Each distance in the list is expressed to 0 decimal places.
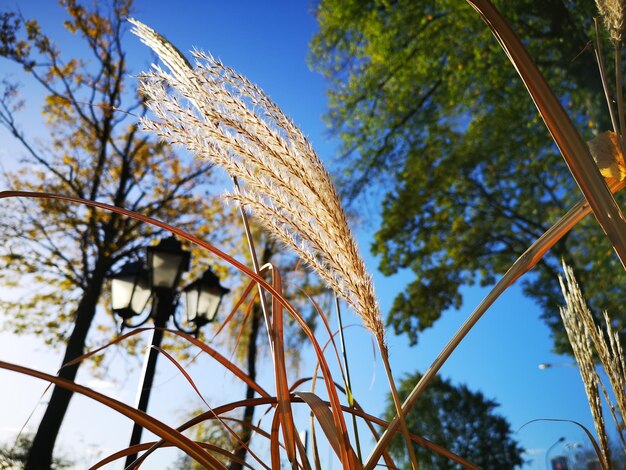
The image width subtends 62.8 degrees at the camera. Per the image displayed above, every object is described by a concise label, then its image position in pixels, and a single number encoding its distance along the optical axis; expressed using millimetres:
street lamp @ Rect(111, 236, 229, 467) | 2852
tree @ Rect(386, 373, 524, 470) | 9898
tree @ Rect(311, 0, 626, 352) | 6621
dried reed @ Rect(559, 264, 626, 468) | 711
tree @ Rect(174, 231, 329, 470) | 8320
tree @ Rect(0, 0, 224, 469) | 7535
